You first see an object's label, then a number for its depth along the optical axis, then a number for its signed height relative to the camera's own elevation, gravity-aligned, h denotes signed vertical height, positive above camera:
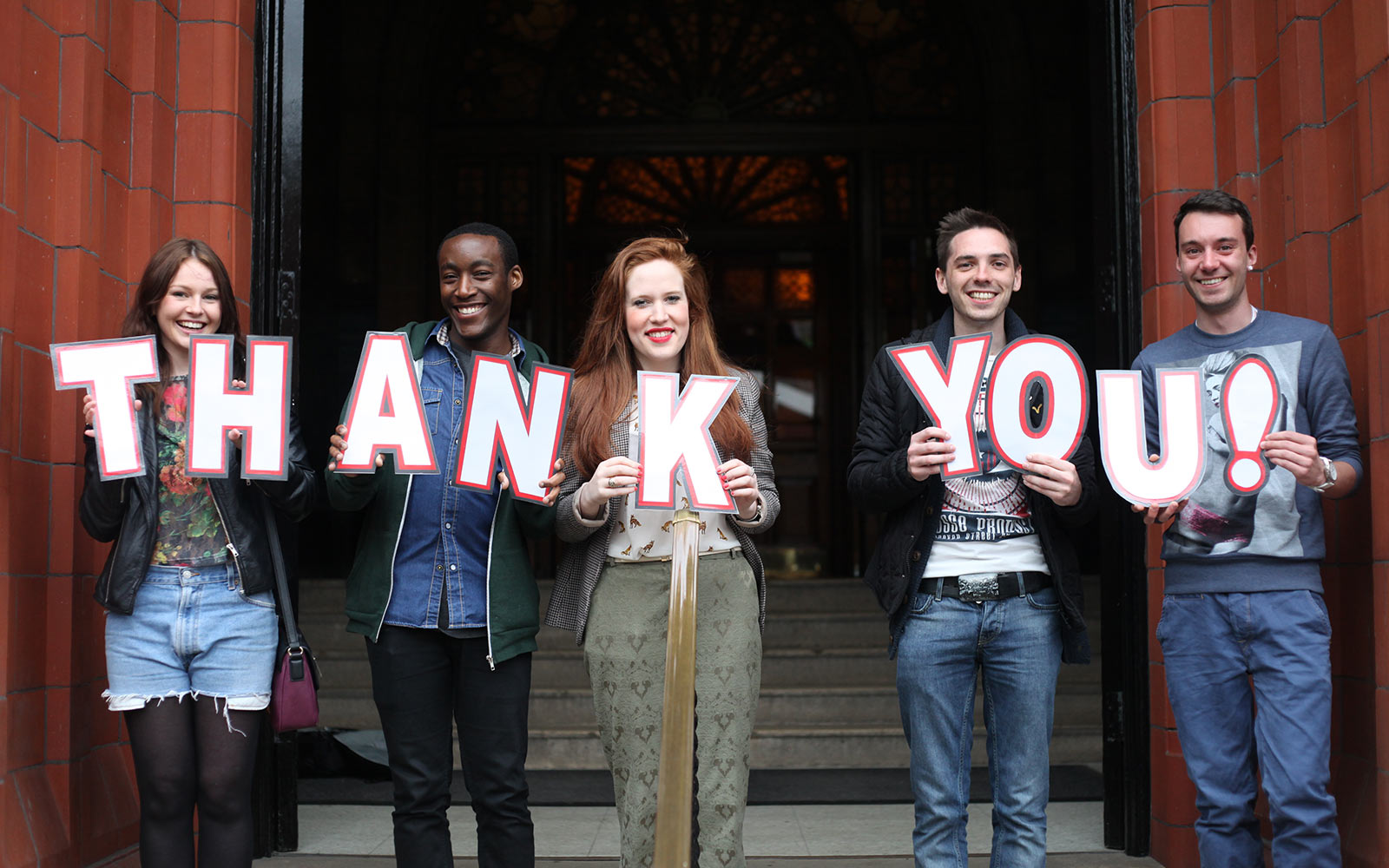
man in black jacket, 2.68 -0.27
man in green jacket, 2.68 -0.27
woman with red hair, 2.54 -0.15
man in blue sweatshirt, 2.61 -0.23
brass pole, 2.31 -0.45
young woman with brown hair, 2.59 -0.27
